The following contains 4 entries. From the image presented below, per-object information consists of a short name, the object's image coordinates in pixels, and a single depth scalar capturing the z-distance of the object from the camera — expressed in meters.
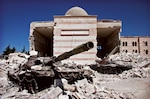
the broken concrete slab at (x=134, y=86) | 8.76
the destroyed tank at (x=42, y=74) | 9.12
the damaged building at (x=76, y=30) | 18.50
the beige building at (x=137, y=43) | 40.28
